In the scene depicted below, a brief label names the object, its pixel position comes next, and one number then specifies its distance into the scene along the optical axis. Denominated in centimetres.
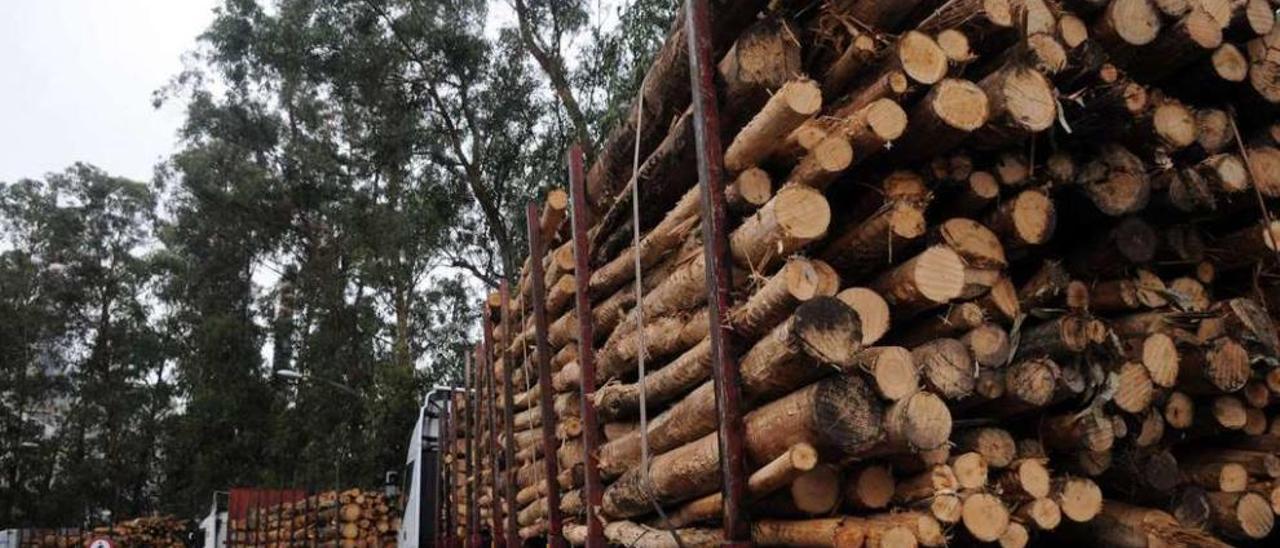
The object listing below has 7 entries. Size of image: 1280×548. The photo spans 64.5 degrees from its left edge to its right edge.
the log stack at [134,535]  2522
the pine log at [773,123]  345
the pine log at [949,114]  323
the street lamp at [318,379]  2511
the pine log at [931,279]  324
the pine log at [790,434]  305
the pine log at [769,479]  315
